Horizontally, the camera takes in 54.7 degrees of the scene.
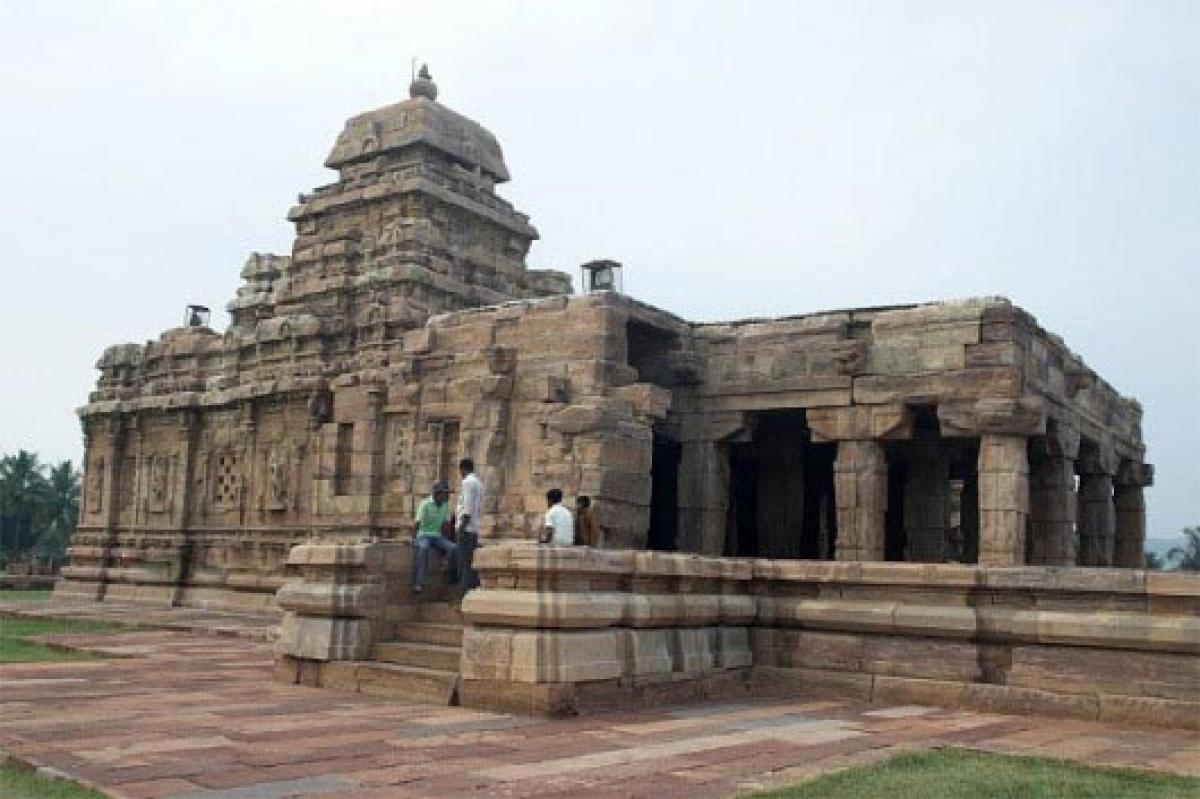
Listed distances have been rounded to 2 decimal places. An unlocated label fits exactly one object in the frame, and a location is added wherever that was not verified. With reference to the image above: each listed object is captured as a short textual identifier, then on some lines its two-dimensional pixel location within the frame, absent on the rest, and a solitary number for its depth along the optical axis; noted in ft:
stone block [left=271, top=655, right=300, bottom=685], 33.17
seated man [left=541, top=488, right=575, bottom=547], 34.19
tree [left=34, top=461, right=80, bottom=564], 192.13
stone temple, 29.37
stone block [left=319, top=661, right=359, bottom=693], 31.27
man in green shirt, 35.50
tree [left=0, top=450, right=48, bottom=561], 185.98
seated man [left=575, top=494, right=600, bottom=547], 42.04
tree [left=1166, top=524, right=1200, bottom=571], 224.53
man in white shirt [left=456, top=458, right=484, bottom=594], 36.24
